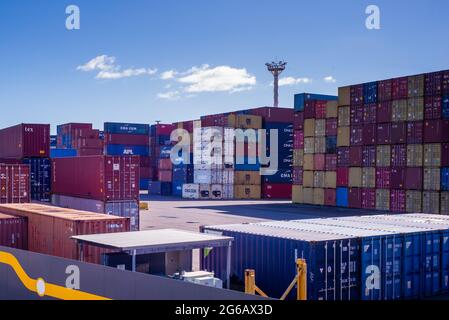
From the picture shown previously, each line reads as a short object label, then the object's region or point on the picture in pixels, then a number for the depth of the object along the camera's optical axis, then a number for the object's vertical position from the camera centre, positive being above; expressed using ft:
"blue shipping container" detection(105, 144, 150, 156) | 282.77 +0.94
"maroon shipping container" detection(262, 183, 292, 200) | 240.94 -18.40
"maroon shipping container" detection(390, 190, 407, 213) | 153.58 -14.56
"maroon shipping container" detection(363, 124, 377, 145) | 162.71 +5.94
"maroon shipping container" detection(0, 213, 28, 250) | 73.82 -11.78
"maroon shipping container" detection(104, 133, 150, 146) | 283.57 +7.26
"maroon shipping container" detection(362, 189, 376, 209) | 163.02 -14.89
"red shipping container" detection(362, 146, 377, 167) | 163.32 -1.17
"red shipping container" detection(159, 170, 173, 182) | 261.03 -12.43
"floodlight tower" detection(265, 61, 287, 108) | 401.53 +66.05
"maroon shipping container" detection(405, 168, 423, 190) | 148.66 -7.61
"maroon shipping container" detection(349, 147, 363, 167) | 168.01 -1.23
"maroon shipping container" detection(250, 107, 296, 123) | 236.63 +17.84
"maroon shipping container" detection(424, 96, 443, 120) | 144.15 +13.01
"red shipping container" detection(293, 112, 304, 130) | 195.21 +12.06
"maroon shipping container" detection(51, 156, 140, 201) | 98.99 -5.19
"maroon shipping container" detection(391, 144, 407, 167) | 153.58 -0.78
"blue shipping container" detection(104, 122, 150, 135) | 284.20 +13.60
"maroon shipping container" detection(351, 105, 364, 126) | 166.81 +12.36
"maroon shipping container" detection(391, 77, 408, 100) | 152.35 +19.37
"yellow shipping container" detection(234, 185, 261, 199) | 235.69 -18.51
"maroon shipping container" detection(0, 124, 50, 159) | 125.49 +2.57
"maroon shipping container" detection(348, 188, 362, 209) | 168.52 -15.12
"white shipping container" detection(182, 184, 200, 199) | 234.38 -18.22
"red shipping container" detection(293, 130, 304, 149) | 195.93 +4.74
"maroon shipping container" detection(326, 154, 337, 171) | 179.52 -3.46
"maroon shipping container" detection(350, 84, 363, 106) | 166.20 +19.00
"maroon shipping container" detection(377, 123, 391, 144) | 157.85 +6.05
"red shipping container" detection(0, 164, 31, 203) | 101.45 -6.44
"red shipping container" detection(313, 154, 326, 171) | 184.34 -3.56
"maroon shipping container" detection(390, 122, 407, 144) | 153.17 +5.96
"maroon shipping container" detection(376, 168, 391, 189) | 157.99 -7.95
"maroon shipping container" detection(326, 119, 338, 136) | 178.09 +8.90
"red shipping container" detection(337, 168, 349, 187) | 173.27 -8.44
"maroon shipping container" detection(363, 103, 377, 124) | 162.20 +12.50
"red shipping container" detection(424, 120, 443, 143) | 143.74 +6.18
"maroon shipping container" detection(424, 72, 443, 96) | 143.54 +19.63
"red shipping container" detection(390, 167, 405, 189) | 153.69 -7.77
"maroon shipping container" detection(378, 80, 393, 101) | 156.97 +19.20
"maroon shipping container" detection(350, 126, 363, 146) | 166.91 +5.42
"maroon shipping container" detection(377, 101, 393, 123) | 157.28 +12.70
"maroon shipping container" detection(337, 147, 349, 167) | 173.68 -1.60
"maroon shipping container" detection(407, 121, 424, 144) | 148.66 +6.00
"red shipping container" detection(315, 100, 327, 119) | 183.42 +15.57
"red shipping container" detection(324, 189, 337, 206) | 179.11 -15.88
